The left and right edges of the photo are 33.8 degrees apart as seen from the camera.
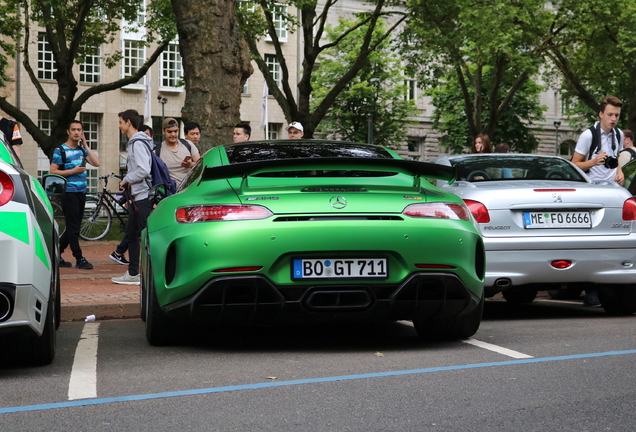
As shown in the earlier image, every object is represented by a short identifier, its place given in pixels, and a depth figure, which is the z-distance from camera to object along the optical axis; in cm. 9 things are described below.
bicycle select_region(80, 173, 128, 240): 2053
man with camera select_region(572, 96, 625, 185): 1092
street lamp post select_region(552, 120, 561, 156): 6078
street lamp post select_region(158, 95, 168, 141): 4906
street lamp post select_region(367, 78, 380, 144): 4033
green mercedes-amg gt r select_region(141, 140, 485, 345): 611
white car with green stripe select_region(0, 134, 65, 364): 540
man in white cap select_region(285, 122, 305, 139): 1266
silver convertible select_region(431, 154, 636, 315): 831
